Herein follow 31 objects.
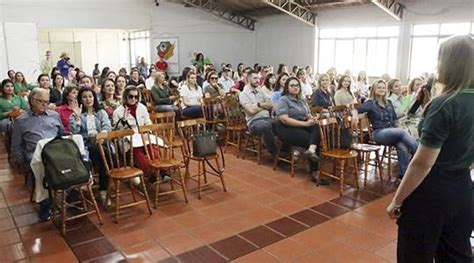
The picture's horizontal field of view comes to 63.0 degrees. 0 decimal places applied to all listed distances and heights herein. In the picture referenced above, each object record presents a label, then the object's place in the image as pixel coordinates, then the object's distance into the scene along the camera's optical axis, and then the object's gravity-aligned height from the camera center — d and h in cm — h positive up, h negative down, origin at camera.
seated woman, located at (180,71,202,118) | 595 -39
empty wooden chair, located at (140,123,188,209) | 342 -78
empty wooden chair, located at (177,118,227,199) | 378 -82
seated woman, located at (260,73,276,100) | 530 -20
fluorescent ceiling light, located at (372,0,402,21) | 857 +143
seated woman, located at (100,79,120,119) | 434 -28
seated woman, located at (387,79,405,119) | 469 -24
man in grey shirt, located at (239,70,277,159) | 467 -49
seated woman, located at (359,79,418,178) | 385 -56
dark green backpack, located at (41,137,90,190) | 282 -69
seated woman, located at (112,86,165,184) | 381 -42
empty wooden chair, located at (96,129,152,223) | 314 -77
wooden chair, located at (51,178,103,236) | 291 -108
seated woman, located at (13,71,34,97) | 651 -22
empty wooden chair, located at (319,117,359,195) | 373 -77
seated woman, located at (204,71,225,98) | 632 -27
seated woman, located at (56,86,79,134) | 369 -31
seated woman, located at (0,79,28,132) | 502 -40
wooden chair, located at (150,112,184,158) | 418 -57
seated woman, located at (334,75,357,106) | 541 -31
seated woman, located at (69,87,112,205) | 352 -49
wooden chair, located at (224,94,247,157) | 538 -62
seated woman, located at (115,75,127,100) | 471 -16
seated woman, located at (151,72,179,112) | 604 -38
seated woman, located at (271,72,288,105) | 504 -21
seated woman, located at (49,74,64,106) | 552 -25
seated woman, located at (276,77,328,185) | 414 -56
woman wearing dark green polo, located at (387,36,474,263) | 138 -39
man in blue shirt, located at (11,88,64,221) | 324 -47
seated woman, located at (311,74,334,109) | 535 -32
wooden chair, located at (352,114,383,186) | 396 -77
